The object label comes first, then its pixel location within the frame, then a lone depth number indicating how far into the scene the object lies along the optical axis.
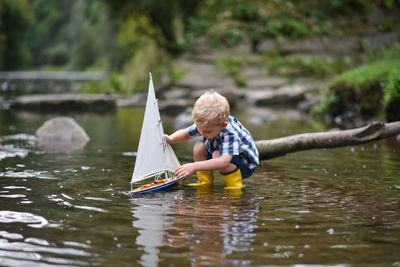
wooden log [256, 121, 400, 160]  5.59
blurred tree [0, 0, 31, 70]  54.74
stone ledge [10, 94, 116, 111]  16.67
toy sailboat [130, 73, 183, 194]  4.77
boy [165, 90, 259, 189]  4.62
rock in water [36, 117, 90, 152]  9.13
